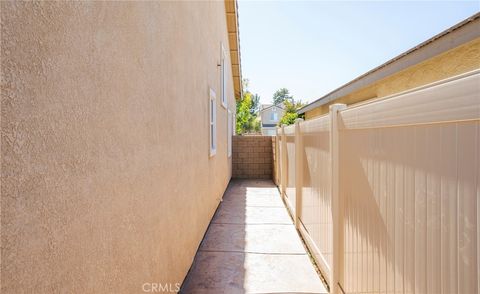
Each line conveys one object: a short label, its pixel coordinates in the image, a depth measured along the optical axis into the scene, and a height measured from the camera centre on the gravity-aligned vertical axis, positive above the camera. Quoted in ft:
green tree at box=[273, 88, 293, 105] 259.23 +40.33
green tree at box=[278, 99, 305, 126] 73.94 +7.91
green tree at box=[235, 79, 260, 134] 86.16 +7.16
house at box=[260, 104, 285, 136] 137.28 +10.45
